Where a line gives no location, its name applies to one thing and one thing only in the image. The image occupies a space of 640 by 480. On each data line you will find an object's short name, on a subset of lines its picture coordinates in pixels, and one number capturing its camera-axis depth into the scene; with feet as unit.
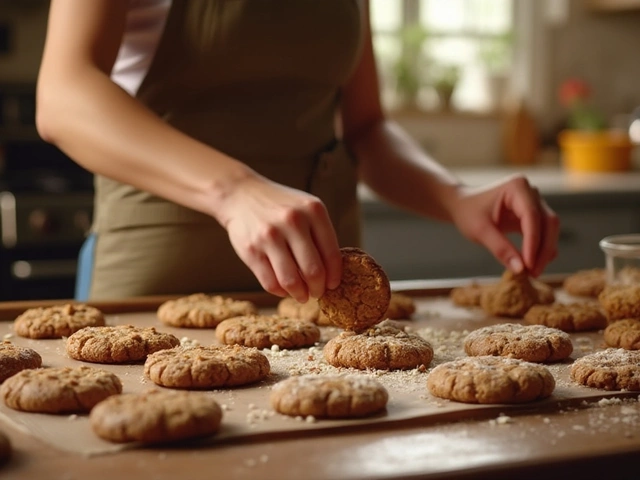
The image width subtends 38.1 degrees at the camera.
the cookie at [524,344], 3.99
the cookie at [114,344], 3.89
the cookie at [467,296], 5.42
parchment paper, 2.97
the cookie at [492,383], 3.30
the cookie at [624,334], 4.23
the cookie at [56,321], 4.37
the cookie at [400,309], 4.95
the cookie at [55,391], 3.17
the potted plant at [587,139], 12.08
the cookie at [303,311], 4.81
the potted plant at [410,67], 12.78
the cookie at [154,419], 2.80
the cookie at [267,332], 4.19
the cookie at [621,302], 4.76
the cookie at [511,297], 5.11
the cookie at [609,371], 3.51
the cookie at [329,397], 3.10
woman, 4.37
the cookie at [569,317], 4.73
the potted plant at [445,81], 12.86
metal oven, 9.38
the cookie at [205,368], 3.46
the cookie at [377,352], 3.81
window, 12.87
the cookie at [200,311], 4.68
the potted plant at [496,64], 13.23
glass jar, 5.32
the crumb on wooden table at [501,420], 3.13
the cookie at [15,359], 3.58
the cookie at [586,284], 5.68
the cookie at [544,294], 5.25
